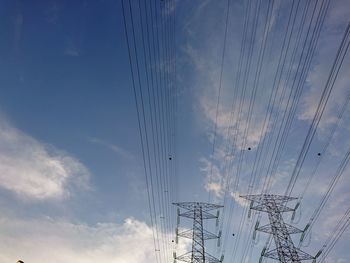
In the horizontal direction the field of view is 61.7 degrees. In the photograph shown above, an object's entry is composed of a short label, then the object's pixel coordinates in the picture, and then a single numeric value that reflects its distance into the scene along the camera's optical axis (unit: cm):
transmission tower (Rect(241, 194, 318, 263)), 3334
